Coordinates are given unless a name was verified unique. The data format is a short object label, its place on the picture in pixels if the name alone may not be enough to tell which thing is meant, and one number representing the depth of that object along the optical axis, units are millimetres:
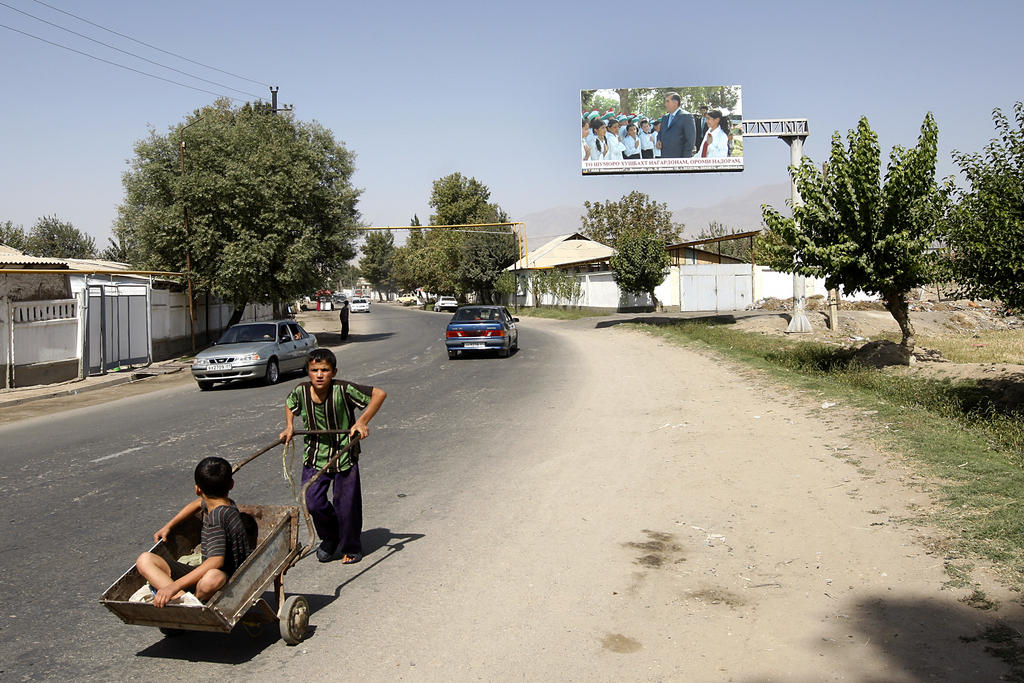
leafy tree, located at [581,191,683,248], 89062
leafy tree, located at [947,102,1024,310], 10156
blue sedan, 23641
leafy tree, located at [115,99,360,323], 30047
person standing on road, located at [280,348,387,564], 5707
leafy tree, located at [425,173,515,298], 74688
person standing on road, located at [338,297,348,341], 37062
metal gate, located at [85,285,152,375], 21938
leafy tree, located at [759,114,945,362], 15852
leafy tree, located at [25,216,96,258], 58981
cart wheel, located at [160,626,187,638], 4613
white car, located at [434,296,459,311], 81125
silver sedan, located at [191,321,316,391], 18375
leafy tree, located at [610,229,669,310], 43344
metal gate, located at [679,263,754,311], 49438
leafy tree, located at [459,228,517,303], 74375
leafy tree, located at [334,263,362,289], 37000
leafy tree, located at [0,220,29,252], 55212
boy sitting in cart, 4250
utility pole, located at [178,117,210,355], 28156
